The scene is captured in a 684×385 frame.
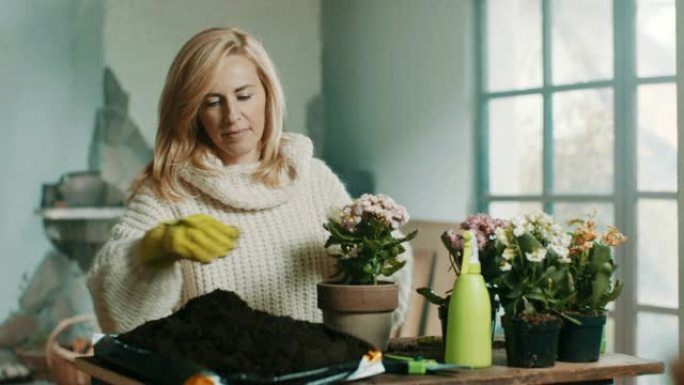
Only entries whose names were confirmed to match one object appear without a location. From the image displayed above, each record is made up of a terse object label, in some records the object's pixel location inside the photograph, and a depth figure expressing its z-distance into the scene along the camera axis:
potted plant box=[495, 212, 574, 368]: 2.08
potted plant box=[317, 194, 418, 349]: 2.12
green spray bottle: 2.07
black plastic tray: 1.74
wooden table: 1.94
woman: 2.58
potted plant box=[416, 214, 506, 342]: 2.19
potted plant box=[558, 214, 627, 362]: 2.15
